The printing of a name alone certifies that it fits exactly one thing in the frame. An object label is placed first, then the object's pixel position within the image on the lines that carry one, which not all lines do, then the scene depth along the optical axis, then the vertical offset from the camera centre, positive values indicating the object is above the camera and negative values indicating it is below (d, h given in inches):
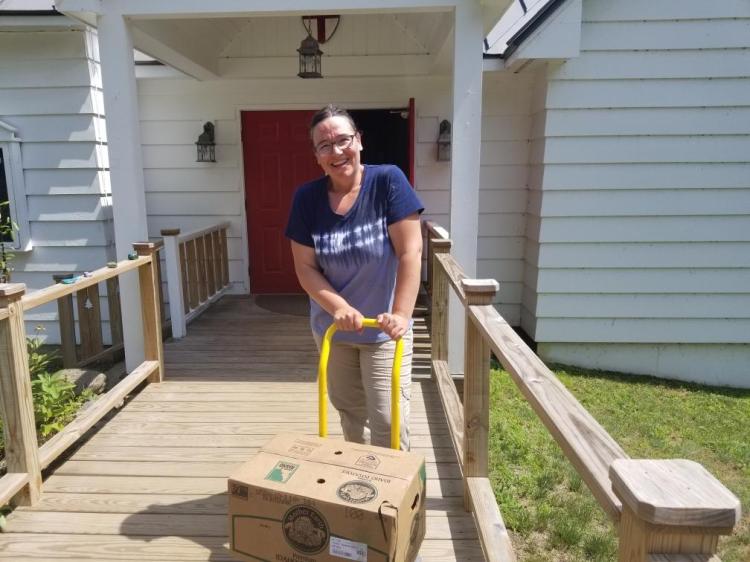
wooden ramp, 88.5 -56.1
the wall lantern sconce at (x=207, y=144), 234.4 +13.9
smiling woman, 74.7 -9.4
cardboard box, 57.2 -33.2
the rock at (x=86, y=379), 159.5 -57.5
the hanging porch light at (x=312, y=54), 190.5 +41.8
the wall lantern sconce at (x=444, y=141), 229.1 +15.3
